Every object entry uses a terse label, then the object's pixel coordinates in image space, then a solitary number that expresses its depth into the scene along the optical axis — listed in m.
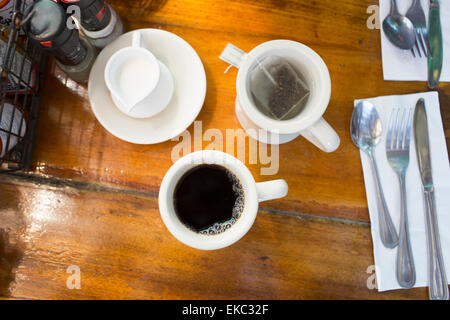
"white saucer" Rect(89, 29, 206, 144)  0.49
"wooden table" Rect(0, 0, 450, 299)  0.53
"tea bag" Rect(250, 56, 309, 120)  0.46
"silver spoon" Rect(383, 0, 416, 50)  0.56
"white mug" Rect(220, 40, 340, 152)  0.42
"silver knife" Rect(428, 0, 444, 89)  0.55
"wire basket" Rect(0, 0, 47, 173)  0.43
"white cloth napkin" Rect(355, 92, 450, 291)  0.53
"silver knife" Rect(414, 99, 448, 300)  0.52
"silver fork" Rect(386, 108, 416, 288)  0.52
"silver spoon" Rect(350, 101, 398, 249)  0.52
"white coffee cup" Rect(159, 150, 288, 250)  0.40
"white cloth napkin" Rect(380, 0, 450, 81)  0.56
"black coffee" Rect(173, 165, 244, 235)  0.47
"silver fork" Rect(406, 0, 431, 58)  0.56
